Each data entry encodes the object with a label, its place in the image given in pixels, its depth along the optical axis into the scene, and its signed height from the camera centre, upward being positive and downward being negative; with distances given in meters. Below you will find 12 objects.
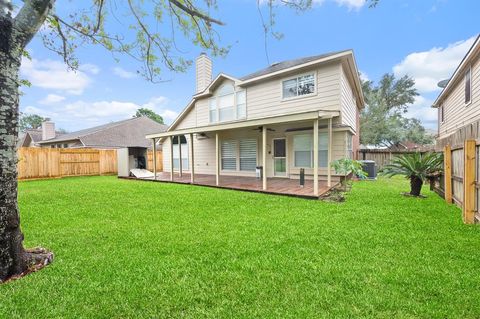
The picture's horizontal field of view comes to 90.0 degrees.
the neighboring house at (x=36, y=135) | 26.47 +2.78
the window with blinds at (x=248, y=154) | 12.23 +0.10
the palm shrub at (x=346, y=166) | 7.69 -0.36
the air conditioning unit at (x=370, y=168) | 11.70 -0.65
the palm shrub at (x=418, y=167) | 7.14 -0.38
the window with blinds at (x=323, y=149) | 10.02 +0.26
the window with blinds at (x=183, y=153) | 15.48 +0.24
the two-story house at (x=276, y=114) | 9.52 +2.03
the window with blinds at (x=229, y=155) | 13.08 +0.07
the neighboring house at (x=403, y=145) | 29.80 +1.25
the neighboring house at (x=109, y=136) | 21.98 +2.18
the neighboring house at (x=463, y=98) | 6.91 +2.39
